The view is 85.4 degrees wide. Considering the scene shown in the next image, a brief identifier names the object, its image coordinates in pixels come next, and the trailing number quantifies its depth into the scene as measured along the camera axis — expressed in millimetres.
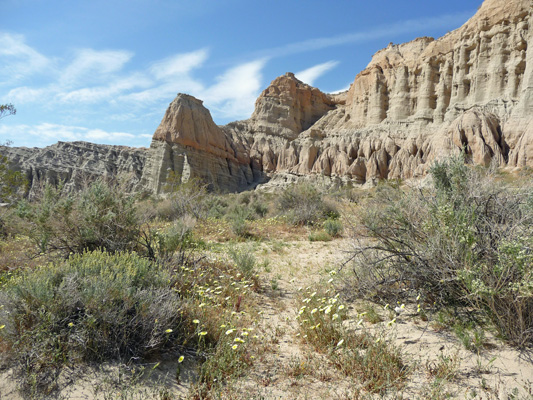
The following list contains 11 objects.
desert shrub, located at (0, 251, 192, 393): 2406
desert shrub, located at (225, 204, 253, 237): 9664
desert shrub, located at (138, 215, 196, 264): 4867
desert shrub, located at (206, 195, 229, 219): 14211
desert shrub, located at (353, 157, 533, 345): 2641
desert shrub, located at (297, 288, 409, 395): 2432
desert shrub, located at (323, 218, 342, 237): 9602
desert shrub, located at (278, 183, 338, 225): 11758
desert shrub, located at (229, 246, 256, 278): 5195
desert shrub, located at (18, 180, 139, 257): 5176
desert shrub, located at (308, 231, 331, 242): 9122
